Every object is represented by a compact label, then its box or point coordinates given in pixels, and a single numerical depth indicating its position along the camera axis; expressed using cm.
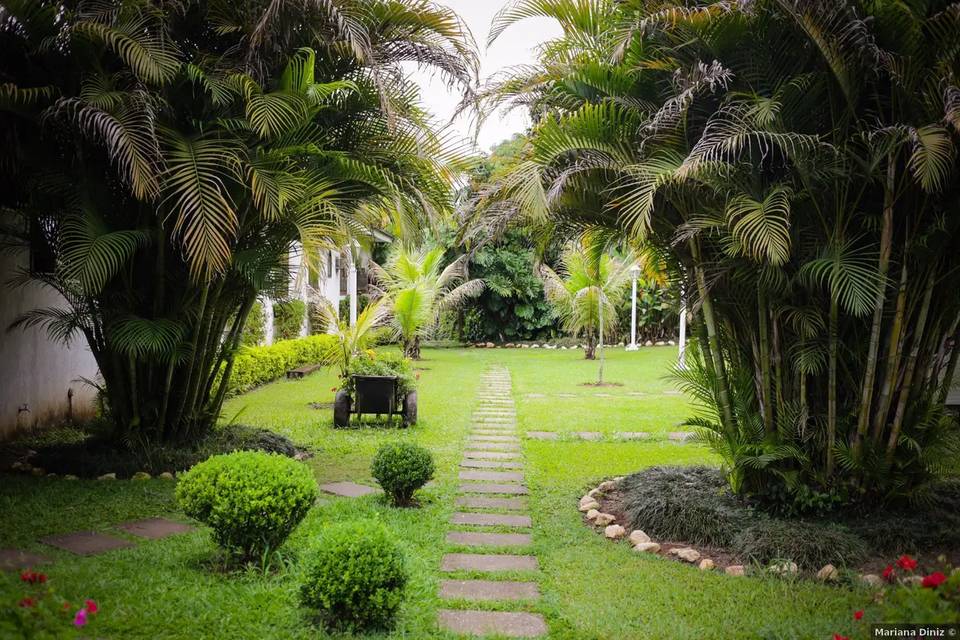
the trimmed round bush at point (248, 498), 414
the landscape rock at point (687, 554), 481
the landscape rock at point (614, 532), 532
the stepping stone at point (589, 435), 943
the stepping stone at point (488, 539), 505
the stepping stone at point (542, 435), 934
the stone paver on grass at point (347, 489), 633
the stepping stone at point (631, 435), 942
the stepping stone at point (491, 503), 602
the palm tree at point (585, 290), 1773
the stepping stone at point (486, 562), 455
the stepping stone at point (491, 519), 554
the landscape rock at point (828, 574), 441
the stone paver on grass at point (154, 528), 508
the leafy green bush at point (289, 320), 1700
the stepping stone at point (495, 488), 656
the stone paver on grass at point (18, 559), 428
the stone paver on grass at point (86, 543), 469
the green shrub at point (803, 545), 462
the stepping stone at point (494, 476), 704
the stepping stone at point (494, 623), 361
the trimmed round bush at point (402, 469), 580
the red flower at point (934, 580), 239
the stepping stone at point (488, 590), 409
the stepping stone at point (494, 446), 859
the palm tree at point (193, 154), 579
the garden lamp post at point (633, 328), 2277
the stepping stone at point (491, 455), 806
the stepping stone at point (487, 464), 760
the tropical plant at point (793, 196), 457
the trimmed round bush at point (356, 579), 353
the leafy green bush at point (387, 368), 1002
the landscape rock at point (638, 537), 517
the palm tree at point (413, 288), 1698
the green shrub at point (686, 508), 514
